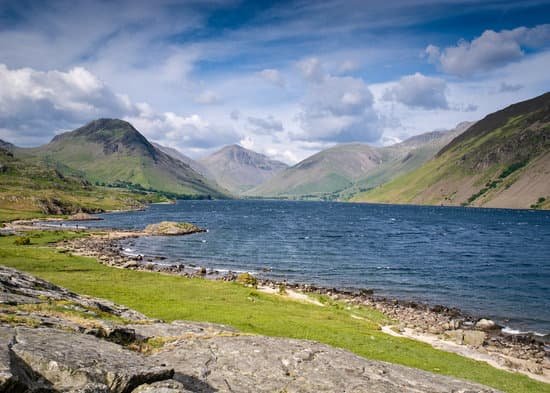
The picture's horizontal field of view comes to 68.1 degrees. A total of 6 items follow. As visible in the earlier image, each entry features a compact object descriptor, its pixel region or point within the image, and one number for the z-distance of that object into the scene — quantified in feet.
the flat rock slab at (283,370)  50.98
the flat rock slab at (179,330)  66.74
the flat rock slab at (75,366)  35.65
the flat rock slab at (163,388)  38.14
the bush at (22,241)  295.34
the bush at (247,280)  236.22
